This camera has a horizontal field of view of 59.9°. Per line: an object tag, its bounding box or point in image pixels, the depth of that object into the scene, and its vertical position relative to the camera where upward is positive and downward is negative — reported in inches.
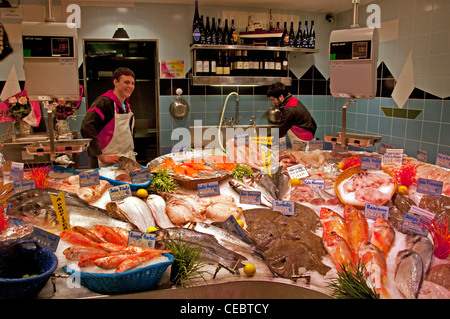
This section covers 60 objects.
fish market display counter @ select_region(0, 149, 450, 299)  67.9 -27.9
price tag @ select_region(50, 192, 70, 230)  81.3 -23.4
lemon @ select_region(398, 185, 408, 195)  107.3 -24.4
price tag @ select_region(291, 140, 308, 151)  161.0 -19.1
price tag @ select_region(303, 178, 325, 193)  112.7 -24.2
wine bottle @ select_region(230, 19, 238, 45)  239.1 +38.5
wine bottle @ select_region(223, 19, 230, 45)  241.0 +39.5
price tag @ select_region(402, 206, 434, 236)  82.9 -25.5
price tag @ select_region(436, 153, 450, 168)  128.0 -19.6
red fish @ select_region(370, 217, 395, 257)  80.7 -28.5
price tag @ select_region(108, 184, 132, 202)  99.9 -24.1
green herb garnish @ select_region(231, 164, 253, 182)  119.4 -22.4
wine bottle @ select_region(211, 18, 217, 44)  239.1 +40.0
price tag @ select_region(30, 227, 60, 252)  72.0 -25.9
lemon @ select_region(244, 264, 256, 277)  71.4 -30.9
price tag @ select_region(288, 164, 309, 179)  120.9 -22.4
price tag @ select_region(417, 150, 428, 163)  136.3 -19.2
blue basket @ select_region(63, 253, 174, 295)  62.1 -29.1
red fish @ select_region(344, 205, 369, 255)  82.2 -28.0
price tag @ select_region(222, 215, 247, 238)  82.6 -27.2
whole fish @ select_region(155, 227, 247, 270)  74.2 -28.3
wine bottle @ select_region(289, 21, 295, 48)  255.1 +39.0
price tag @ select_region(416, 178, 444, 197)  100.0 -22.1
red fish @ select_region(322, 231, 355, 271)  74.2 -29.4
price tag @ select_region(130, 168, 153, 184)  110.8 -22.2
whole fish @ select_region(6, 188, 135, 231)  85.4 -25.5
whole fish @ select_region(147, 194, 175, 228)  91.0 -26.8
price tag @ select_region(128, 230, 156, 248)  73.8 -26.5
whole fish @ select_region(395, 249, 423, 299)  65.1 -29.8
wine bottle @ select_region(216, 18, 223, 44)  241.8 +40.4
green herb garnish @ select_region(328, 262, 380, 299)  62.9 -30.3
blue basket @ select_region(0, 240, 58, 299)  58.1 -27.7
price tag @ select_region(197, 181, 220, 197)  106.2 -24.4
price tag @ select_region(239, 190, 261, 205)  102.9 -25.7
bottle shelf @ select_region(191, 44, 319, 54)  226.8 +30.4
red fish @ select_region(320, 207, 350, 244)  84.5 -27.7
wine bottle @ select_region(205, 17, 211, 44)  236.8 +40.3
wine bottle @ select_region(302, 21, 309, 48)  256.4 +40.1
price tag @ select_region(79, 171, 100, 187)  104.4 -21.8
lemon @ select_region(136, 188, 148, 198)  104.1 -25.1
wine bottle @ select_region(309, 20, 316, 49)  255.3 +39.6
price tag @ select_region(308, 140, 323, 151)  159.6 -18.5
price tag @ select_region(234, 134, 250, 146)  142.5 -14.9
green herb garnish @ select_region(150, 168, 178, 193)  110.5 -23.9
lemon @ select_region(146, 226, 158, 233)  82.9 -27.8
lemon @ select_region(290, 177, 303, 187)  115.6 -24.3
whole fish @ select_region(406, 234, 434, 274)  72.7 -28.9
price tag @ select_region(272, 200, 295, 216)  95.9 -26.3
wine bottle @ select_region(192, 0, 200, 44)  230.5 +41.6
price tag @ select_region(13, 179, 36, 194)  98.7 -22.3
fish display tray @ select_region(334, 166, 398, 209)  106.0 -21.3
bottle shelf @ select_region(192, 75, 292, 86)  231.9 +11.3
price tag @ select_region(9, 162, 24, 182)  110.3 -21.3
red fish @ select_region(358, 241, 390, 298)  65.4 -29.3
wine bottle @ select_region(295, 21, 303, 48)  257.6 +40.2
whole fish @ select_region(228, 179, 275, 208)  104.0 -25.3
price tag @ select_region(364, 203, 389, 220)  93.4 -26.5
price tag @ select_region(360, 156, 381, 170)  113.3 -18.2
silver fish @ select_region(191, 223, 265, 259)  78.4 -28.8
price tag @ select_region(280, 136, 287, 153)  150.4 -17.8
